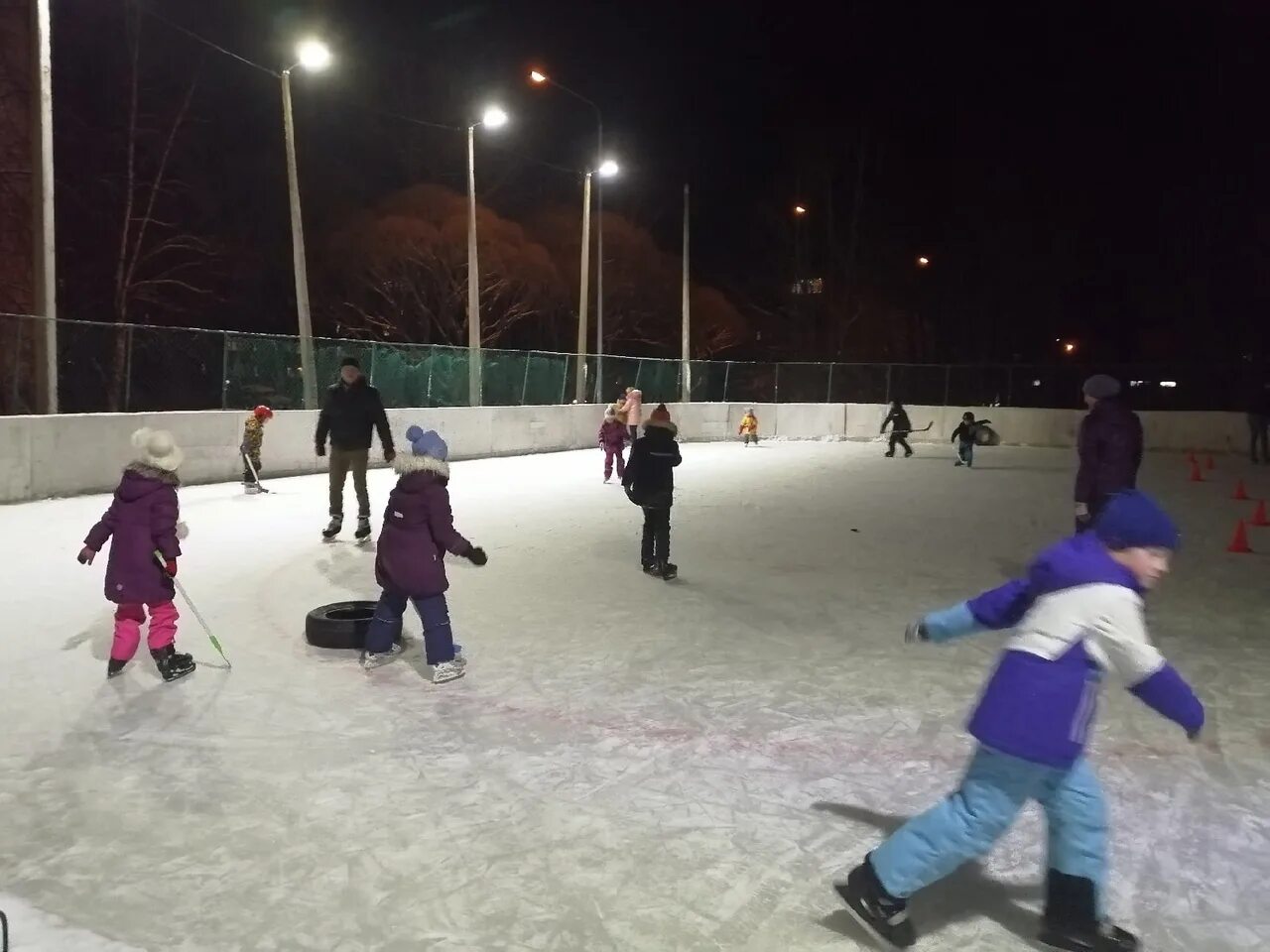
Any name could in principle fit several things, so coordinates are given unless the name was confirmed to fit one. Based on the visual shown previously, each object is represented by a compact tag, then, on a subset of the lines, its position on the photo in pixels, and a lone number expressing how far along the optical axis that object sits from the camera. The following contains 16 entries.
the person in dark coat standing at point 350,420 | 9.73
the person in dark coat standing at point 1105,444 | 7.68
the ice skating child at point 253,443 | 14.27
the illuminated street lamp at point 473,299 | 20.13
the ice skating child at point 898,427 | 23.78
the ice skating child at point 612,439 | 15.78
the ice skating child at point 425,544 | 5.62
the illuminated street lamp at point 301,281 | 17.58
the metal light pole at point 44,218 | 12.52
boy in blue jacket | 2.85
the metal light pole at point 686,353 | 29.14
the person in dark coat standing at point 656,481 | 8.58
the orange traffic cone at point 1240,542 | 10.96
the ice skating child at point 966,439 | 20.94
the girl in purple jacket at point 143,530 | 5.44
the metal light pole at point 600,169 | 24.09
